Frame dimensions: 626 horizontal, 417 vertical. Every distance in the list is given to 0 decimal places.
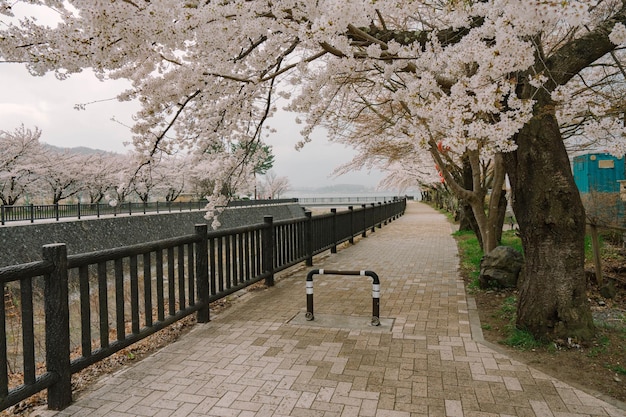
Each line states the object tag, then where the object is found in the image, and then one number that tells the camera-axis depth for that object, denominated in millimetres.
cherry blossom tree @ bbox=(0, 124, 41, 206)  28828
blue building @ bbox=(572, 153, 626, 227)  10018
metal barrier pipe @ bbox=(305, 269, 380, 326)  5227
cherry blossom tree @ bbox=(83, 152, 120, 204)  37062
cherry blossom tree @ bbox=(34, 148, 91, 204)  31609
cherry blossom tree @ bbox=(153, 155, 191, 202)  43156
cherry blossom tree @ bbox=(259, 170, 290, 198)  84125
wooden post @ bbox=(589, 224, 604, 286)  6273
